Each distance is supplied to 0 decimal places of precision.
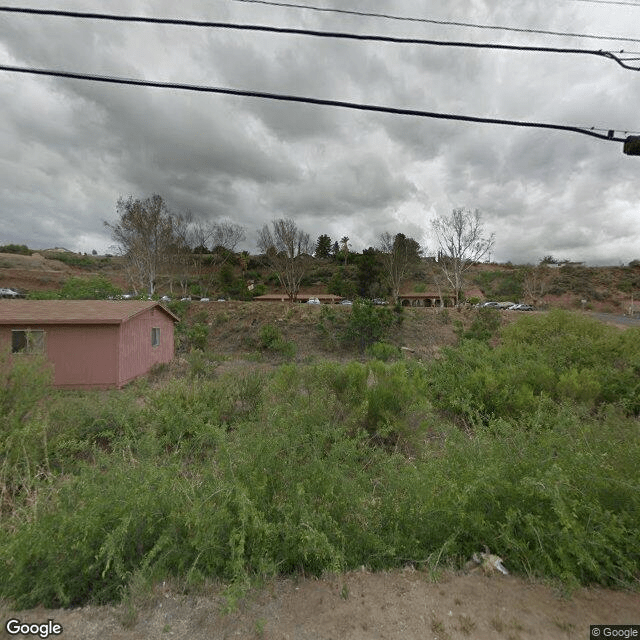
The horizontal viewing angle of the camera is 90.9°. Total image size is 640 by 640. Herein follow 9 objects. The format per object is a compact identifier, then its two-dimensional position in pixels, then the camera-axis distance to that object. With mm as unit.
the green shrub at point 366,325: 24656
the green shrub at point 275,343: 23500
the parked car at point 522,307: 43600
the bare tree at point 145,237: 29875
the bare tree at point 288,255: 42312
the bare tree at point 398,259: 45375
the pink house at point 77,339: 13023
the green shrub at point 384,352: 20344
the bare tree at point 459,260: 34859
